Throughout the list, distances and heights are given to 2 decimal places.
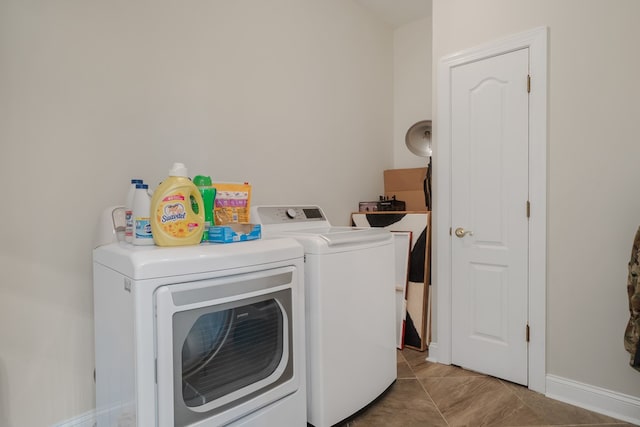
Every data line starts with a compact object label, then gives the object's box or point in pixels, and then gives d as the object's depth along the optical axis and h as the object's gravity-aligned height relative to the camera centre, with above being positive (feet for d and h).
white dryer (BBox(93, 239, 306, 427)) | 3.51 -1.53
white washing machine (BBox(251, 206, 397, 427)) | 5.17 -1.82
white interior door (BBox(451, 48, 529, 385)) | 6.78 -0.25
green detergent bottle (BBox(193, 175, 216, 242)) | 4.91 +0.08
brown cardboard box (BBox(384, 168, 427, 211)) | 10.05 +0.54
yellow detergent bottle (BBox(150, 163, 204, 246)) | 4.08 -0.09
